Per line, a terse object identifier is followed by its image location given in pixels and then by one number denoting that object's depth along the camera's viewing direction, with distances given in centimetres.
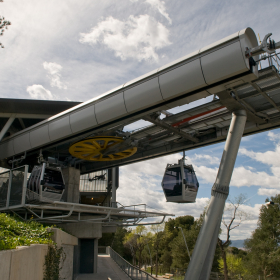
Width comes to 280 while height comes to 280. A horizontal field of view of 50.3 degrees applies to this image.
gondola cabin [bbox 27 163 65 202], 1811
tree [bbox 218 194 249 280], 3612
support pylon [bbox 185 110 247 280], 1038
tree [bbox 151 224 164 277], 7038
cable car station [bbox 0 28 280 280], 1056
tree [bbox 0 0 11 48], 814
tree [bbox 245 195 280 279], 4172
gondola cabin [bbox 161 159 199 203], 1723
